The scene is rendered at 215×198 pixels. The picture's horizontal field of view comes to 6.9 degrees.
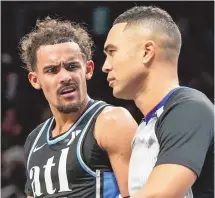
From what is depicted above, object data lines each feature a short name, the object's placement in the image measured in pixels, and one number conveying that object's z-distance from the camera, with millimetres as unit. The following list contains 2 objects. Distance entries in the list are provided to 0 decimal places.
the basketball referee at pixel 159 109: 4392
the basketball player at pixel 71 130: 4984
